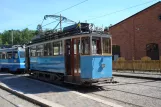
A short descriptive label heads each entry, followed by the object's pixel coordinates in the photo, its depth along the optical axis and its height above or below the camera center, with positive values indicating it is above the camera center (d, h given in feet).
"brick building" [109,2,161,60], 96.22 +8.24
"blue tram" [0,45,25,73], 83.46 -0.66
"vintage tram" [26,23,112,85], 41.55 +0.07
